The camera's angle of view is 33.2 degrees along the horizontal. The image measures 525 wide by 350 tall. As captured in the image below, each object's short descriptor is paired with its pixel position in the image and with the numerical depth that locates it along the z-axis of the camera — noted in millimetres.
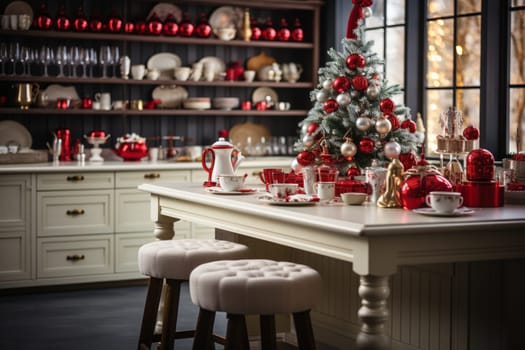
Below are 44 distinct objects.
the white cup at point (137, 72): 6543
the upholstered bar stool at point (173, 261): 3428
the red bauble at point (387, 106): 3805
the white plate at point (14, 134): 6285
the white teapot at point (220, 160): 3984
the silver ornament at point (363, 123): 3803
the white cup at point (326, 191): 3271
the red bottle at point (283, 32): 6992
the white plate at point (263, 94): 7188
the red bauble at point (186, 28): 6656
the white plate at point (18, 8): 6238
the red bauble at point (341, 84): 4082
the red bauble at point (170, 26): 6594
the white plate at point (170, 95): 6809
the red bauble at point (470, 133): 3467
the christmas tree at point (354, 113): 3877
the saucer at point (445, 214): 2812
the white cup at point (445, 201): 2799
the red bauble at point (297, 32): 7023
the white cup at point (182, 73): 6672
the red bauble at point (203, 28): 6707
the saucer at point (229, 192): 3662
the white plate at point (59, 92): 6453
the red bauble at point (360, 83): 4105
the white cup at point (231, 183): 3676
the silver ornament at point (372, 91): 4105
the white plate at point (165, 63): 6762
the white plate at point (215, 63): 6922
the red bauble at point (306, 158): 3807
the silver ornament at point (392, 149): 3279
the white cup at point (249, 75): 6941
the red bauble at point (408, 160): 3660
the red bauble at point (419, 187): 3010
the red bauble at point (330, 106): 3975
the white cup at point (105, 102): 6430
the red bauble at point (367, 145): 3803
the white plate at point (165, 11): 6707
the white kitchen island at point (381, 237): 2571
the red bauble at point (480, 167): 3166
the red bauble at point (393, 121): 3865
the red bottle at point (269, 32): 6945
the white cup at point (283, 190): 3229
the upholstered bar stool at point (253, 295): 2785
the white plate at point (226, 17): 6910
